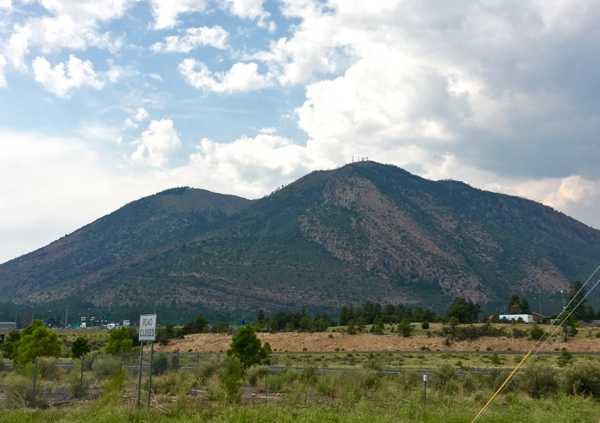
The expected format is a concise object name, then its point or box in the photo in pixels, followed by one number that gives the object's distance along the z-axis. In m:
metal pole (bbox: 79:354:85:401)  20.95
